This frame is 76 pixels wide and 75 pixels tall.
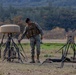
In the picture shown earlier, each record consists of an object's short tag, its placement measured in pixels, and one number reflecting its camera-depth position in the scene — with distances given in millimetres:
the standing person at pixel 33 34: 17453
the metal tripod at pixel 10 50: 17703
